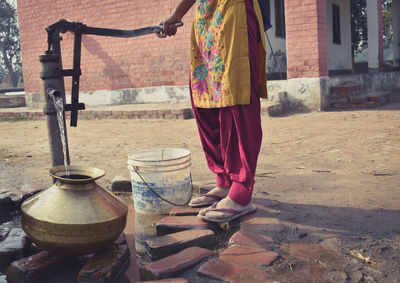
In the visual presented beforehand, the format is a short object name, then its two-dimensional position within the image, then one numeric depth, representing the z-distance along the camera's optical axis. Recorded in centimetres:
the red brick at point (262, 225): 195
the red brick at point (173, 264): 163
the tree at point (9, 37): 2912
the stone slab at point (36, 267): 168
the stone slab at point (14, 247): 185
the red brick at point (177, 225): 209
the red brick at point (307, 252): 167
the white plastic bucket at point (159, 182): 247
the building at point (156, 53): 740
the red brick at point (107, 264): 162
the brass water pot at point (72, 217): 170
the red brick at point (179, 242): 187
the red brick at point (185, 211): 229
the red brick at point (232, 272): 154
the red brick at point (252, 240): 180
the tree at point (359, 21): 1675
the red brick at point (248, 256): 166
